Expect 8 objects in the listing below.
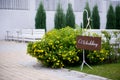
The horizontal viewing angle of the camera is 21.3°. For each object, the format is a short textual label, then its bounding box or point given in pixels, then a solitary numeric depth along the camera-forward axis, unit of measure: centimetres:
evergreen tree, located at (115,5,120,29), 2967
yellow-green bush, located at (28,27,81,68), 1066
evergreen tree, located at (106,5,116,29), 2902
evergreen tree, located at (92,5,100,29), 2875
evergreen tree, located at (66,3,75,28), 2750
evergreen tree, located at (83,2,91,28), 2803
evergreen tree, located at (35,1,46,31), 2619
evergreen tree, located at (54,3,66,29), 2705
